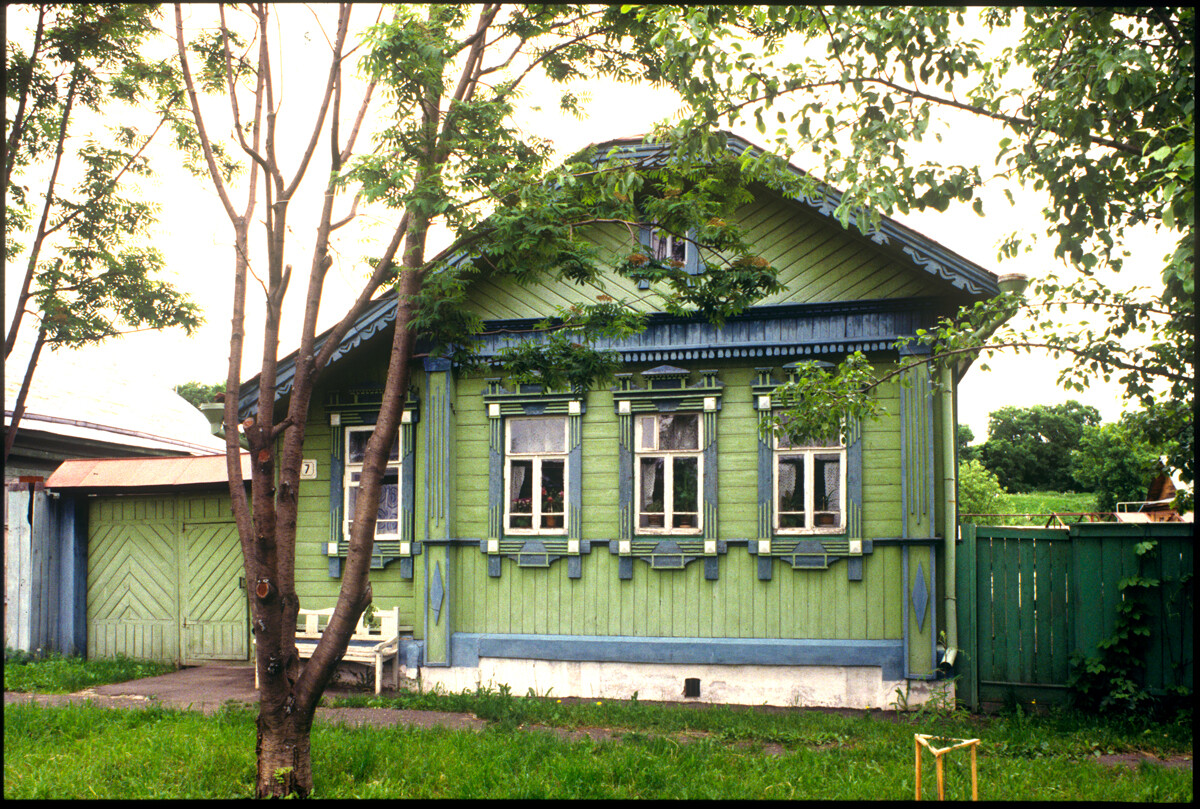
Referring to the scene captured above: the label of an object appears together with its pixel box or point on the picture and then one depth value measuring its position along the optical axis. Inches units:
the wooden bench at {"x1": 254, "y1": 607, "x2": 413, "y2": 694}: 394.0
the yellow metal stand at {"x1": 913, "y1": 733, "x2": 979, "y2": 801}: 173.1
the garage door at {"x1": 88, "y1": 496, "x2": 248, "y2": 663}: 468.8
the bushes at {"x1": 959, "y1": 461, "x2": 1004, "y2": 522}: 1154.7
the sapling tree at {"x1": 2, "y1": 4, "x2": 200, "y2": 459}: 338.0
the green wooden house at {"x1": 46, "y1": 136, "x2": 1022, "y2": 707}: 374.6
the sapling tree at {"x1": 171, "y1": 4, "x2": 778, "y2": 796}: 227.9
